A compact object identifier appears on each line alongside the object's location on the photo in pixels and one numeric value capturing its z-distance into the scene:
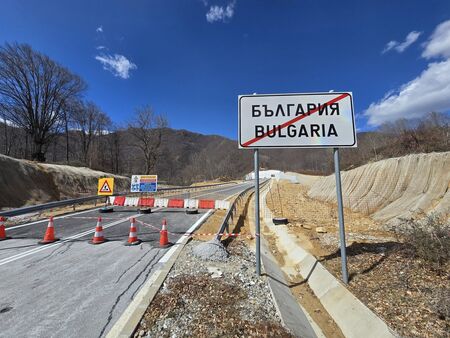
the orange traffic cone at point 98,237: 7.27
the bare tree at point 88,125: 51.73
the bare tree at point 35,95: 26.70
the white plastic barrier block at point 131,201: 16.45
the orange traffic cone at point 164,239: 7.12
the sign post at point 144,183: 17.08
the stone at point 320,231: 8.96
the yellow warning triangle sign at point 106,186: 14.68
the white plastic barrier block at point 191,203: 14.98
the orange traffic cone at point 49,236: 7.22
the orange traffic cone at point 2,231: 7.68
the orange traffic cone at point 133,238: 7.23
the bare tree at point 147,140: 48.56
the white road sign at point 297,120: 4.77
